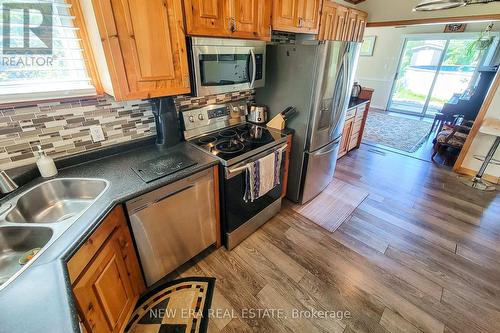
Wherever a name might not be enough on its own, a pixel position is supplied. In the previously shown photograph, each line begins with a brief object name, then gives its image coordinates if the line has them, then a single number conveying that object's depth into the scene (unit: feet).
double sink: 3.21
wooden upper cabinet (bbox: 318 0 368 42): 8.73
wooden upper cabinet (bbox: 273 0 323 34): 5.96
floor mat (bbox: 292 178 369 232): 7.69
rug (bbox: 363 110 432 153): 13.98
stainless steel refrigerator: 6.31
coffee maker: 5.42
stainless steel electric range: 5.51
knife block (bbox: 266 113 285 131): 7.08
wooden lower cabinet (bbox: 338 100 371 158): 11.03
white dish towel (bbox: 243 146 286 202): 5.74
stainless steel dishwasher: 4.29
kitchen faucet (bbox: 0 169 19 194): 3.77
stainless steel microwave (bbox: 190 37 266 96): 4.91
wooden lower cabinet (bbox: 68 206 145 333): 3.16
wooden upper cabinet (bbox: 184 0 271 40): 4.49
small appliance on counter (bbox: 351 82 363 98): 12.03
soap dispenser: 4.26
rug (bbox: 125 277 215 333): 4.64
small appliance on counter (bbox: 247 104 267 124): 7.48
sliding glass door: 17.56
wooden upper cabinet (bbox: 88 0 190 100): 3.70
